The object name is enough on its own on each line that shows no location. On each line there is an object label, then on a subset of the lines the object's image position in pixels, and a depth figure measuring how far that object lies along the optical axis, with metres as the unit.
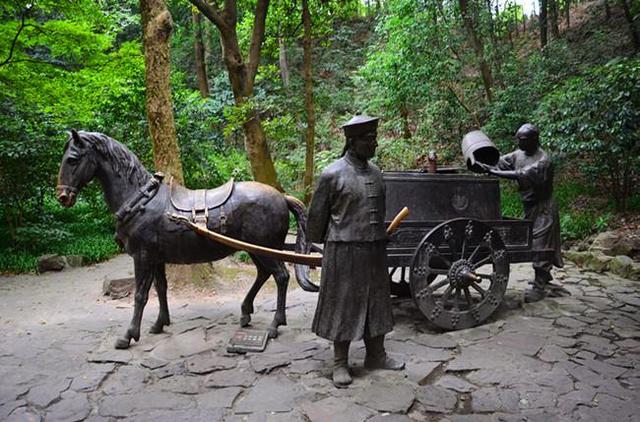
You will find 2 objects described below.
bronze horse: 4.55
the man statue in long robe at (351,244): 3.69
